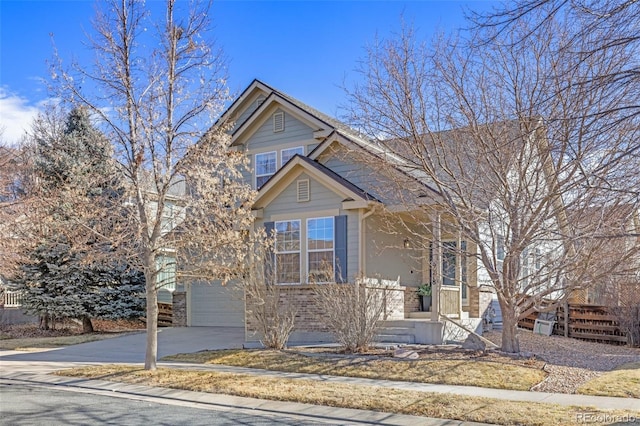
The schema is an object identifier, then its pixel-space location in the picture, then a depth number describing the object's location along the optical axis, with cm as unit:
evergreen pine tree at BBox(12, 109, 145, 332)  2056
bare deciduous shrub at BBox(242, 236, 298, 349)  1411
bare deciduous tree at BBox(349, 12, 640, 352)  1164
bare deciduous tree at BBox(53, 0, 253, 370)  1150
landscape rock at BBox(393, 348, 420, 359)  1242
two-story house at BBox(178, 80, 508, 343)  1612
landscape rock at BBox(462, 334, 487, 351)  1303
